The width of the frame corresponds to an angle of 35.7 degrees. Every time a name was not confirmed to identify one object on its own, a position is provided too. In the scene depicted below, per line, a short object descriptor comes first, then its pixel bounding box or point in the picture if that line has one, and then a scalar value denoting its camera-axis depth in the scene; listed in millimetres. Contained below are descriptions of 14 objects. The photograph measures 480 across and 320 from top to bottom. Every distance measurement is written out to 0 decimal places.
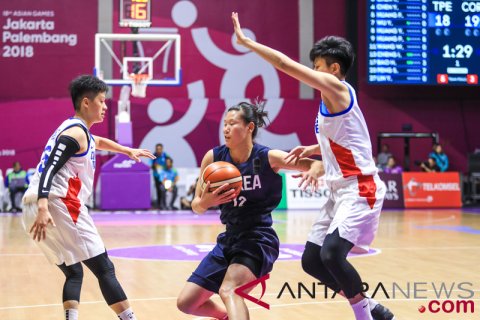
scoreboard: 19578
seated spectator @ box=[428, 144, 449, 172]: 21125
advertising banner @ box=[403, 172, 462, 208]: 19953
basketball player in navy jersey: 4570
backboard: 17141
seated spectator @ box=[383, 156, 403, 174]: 20328
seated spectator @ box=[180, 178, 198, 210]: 19391
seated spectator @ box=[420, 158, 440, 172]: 20439
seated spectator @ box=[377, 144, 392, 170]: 21156
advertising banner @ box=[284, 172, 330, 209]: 19297
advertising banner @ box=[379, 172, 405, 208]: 19797
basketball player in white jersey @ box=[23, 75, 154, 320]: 4676
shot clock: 15914
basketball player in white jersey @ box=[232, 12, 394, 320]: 4457
